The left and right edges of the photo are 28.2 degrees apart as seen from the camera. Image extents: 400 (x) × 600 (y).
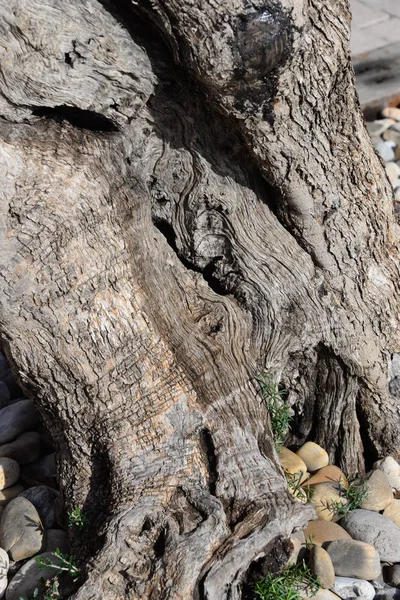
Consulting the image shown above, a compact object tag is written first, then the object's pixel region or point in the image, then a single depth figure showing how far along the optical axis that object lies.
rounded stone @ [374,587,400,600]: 2.84
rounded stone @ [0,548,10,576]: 2.84
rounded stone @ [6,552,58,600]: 2.76
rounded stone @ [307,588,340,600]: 2.74
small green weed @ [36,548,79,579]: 2.54
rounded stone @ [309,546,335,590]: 2.79
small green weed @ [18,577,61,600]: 2.54
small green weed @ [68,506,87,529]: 2.71
